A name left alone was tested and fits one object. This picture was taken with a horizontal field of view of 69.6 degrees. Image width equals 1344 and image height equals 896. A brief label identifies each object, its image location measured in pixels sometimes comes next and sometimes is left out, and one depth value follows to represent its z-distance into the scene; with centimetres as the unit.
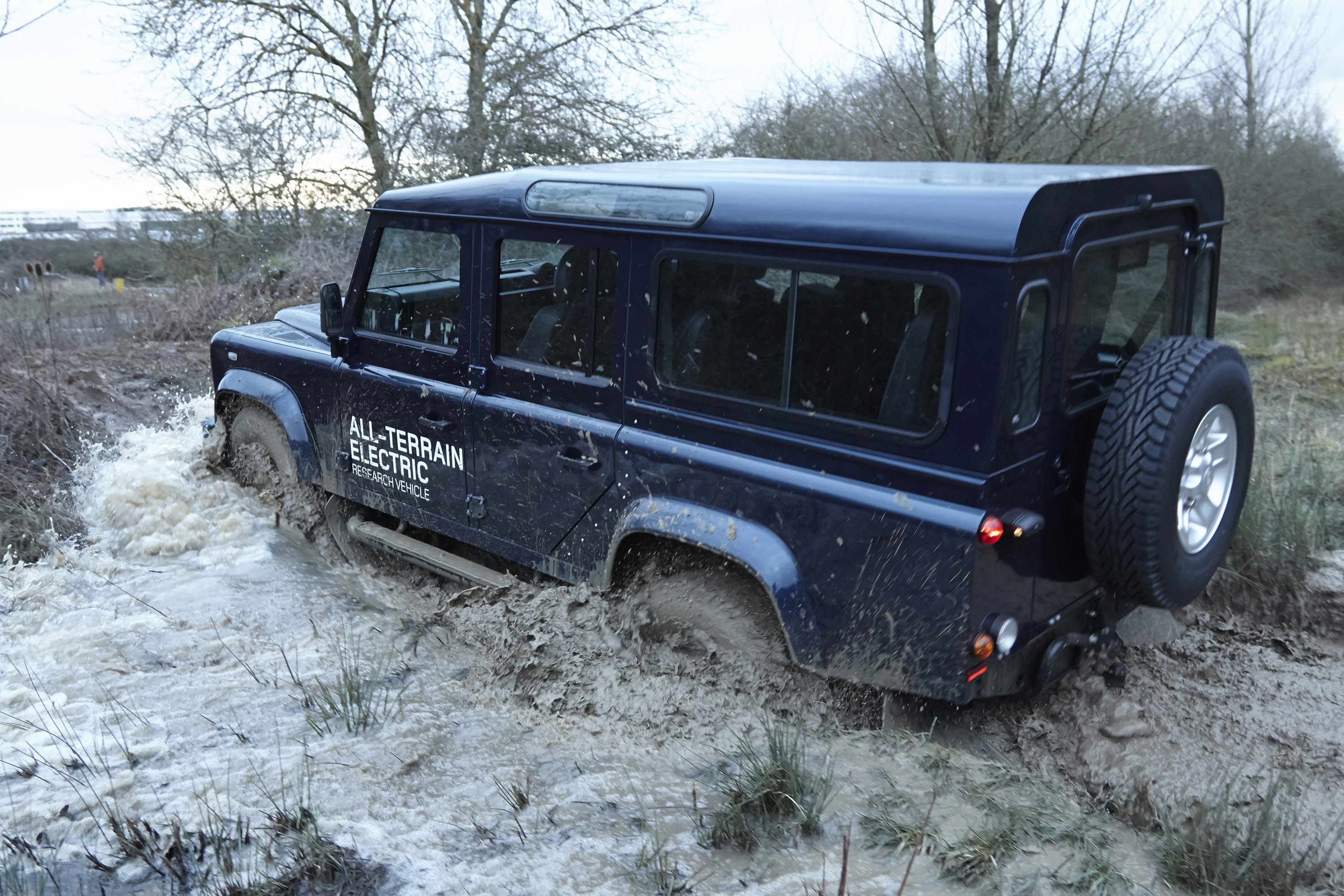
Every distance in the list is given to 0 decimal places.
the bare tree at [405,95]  1376
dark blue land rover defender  265
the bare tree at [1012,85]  716
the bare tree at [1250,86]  1816
